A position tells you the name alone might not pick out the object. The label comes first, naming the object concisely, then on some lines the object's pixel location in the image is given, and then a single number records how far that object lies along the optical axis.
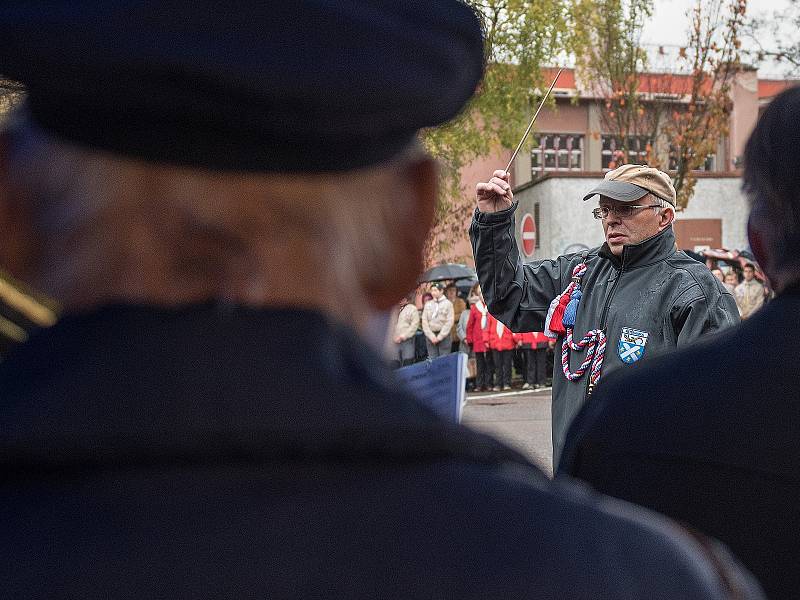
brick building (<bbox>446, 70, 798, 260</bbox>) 21.58
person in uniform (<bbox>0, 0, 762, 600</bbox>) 0.83
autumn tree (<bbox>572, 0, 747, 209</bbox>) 21.41
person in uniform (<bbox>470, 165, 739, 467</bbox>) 3.93
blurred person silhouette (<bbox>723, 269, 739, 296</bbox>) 15.53
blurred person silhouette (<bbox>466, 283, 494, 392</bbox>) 16.84
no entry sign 19.58
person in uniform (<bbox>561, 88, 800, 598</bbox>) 1.64
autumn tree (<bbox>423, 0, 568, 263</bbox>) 21.44
